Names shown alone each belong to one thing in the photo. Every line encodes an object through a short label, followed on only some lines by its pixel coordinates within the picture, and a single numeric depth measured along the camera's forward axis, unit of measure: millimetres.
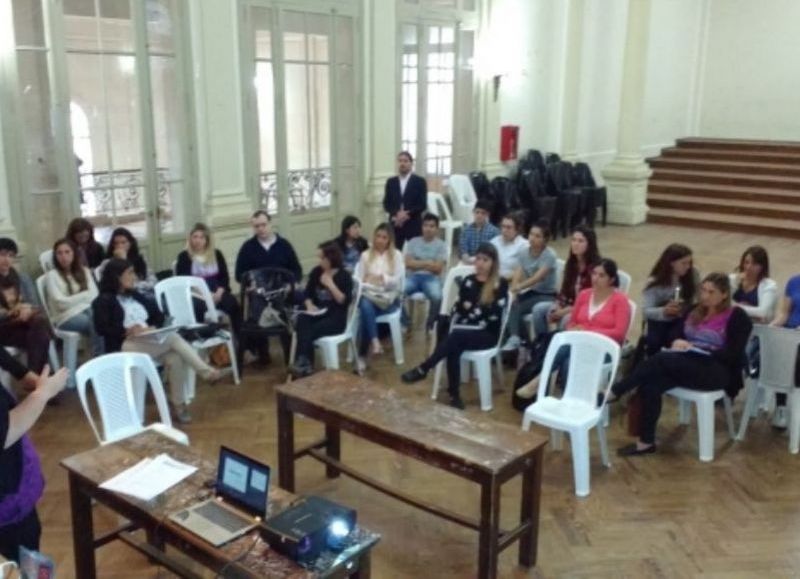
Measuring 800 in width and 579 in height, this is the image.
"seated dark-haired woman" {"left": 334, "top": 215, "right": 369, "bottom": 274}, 6387
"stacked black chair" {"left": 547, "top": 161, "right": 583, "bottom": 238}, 10828
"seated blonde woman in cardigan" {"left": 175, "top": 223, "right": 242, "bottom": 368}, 5945
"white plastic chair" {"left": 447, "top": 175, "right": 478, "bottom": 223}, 9859
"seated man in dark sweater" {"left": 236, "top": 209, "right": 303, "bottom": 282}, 6121
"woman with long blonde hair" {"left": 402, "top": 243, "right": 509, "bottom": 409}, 5148
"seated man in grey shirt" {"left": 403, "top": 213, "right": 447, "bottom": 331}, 6434
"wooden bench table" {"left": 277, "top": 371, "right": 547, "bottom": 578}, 3172
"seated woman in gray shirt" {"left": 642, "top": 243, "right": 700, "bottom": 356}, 5023
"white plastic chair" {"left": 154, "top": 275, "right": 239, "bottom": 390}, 5512
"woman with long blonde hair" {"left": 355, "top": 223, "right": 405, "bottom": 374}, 5914
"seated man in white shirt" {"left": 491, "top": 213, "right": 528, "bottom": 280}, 6238
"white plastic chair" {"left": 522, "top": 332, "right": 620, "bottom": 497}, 4145
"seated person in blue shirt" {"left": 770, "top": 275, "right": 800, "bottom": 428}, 4816
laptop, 2562
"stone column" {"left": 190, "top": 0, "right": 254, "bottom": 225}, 7148
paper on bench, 2826
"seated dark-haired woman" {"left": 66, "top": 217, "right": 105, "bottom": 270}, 5949
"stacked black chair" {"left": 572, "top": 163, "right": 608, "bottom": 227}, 11383
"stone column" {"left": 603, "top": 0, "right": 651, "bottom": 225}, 11500
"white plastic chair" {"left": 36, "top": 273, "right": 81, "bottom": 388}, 5434
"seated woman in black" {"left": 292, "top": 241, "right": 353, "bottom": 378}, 5594
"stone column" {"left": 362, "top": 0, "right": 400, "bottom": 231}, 8727
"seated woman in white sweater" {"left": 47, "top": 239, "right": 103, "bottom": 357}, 5477
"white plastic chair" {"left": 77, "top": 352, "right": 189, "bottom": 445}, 3814
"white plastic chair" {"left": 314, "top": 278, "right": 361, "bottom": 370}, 5562
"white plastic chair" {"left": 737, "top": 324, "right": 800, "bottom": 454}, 4520
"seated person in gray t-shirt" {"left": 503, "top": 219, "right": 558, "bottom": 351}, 5852
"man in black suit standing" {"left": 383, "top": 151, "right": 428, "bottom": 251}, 7852
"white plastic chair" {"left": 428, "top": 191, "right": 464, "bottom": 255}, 9031
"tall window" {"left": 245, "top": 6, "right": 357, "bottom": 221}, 7867
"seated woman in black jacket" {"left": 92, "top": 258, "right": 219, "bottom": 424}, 4949
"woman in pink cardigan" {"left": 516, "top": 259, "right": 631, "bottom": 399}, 4777
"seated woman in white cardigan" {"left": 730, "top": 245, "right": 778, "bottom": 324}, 4953
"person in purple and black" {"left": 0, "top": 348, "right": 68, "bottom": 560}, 2427
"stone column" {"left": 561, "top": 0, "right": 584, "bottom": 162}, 11398
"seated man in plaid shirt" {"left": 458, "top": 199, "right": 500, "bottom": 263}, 6758
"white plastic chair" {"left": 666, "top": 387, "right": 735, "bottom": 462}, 4426
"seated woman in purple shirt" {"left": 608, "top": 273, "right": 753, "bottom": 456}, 4438
